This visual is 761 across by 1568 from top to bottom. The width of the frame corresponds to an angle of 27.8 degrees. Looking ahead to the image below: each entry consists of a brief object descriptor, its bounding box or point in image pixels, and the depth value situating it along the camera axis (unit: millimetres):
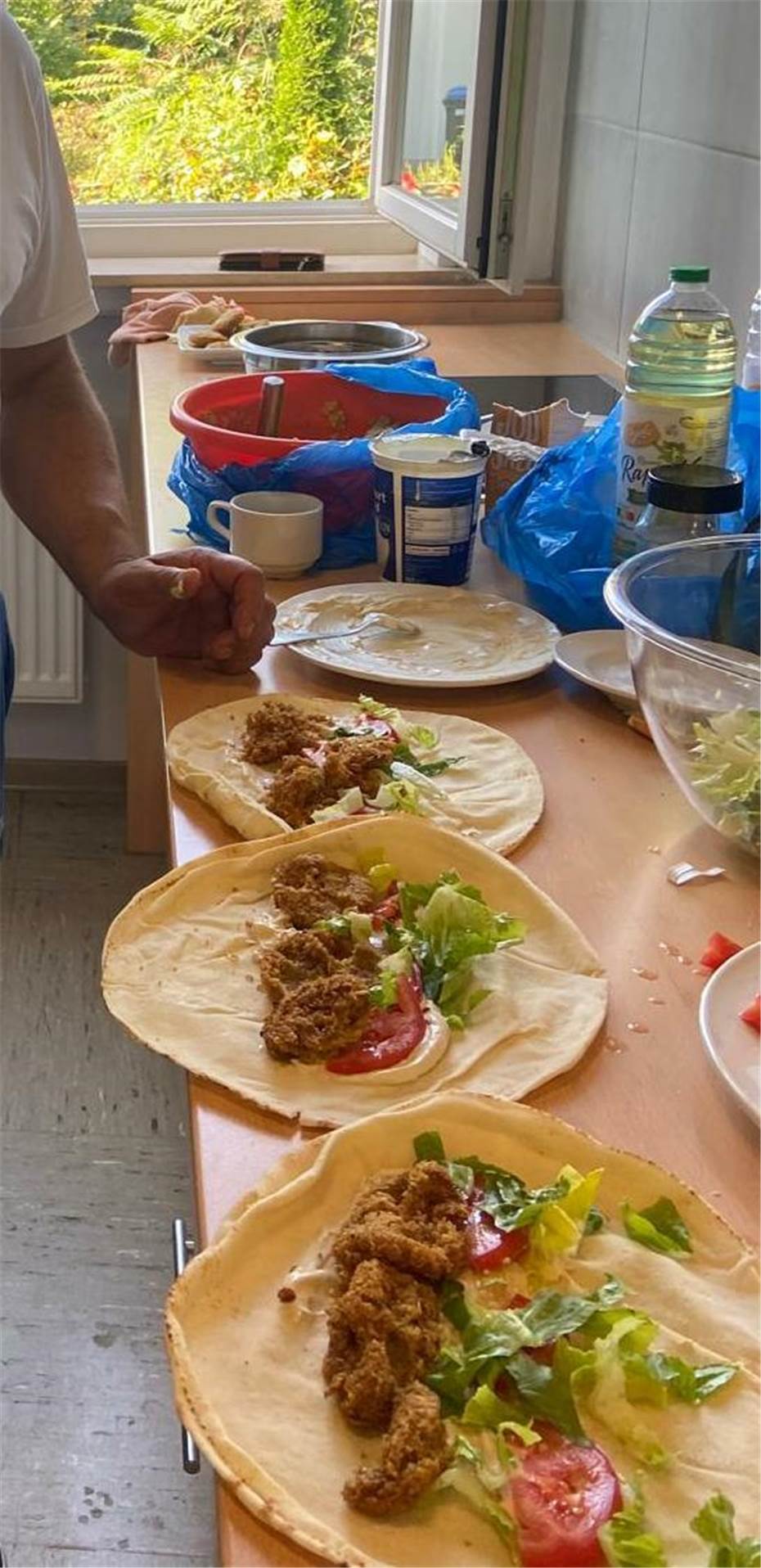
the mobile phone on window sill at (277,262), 2711
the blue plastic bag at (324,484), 1640
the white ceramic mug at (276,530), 1590
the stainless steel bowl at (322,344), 2008
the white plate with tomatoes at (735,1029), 858
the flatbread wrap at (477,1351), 621
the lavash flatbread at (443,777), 1146
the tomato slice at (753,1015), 911
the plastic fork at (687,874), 1100
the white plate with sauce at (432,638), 1396
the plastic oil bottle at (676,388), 1394
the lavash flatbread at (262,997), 876
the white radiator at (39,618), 2867
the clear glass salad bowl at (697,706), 1066
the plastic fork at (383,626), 1479
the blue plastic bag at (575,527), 1491
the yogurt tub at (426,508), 1521
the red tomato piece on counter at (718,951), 997
